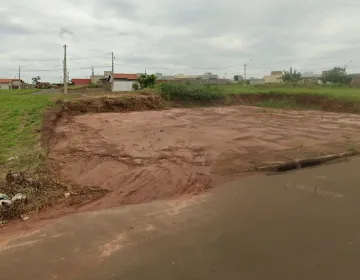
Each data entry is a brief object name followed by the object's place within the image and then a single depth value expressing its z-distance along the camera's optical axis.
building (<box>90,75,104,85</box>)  57.84
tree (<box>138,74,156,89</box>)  33.00
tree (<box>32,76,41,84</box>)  63.97
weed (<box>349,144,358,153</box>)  10.61
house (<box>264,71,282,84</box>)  73.38
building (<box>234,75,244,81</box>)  68.80
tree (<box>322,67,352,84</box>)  48.88
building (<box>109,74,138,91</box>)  39.88
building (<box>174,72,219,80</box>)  69.16
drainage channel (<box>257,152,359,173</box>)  8.65
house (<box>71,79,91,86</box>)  60.47
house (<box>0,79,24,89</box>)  56.92
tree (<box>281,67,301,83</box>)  58.31
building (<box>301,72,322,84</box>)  62.09
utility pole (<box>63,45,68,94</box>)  30.81
